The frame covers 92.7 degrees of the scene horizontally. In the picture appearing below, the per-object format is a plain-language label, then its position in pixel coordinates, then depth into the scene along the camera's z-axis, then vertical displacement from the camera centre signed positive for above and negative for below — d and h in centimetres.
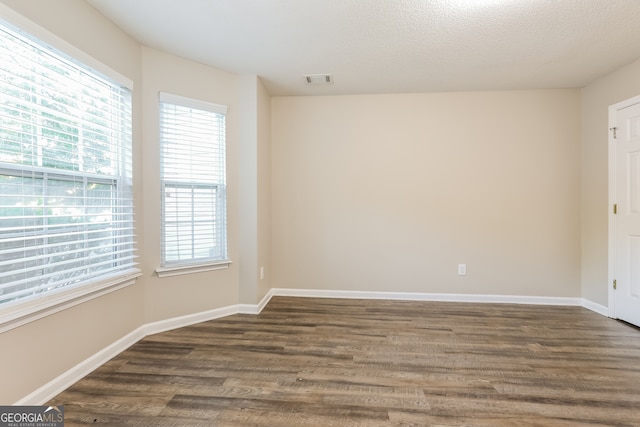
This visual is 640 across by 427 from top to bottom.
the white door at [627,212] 291 -6
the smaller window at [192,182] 286 +28
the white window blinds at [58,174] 164 +25
